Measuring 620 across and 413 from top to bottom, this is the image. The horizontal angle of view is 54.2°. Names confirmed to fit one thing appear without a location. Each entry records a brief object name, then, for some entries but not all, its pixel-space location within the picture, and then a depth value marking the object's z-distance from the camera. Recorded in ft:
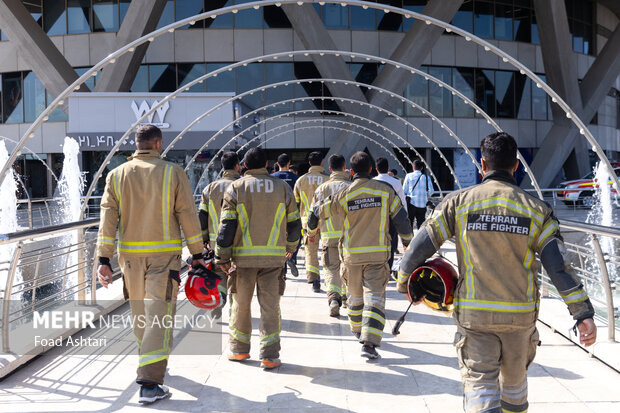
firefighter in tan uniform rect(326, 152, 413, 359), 20.21
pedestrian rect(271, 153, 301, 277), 35.09
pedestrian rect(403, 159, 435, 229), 46.98
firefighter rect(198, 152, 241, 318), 23.19
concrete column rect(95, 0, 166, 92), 81.41
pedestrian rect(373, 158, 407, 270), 32.32
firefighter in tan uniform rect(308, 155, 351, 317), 25.90
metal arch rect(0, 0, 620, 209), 21.68
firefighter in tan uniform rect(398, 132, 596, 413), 10.91
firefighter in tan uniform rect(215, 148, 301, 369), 18.58
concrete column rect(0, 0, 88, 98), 82.89
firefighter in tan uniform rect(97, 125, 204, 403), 15.79
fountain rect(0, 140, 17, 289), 66.08
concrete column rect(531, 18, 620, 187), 96.37
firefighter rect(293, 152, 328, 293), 31.53
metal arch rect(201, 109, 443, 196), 61.31
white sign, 68.39
